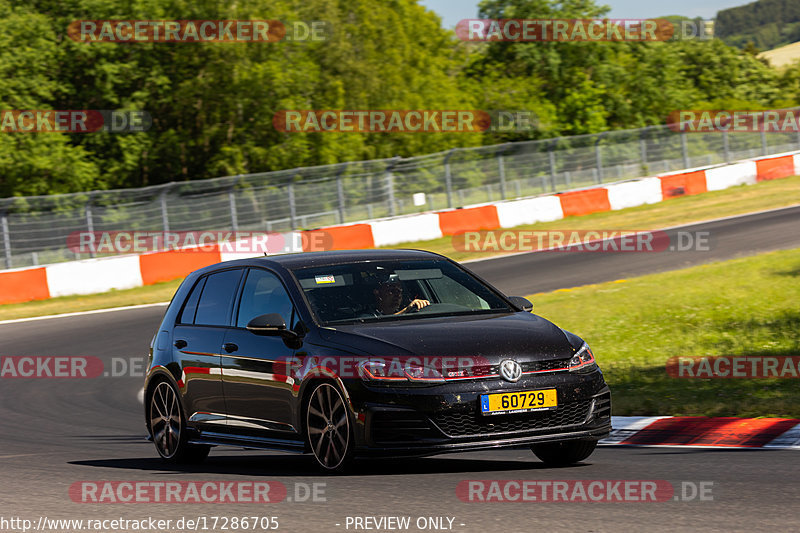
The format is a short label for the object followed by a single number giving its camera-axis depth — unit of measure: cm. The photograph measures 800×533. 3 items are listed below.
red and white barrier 4866
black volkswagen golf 1403
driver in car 1599
